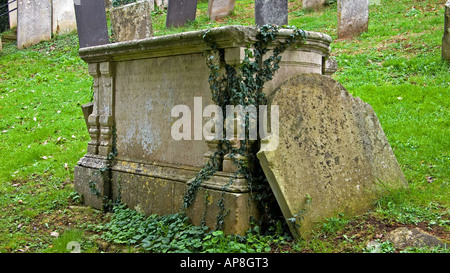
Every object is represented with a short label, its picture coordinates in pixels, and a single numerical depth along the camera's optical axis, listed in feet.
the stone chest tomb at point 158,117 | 12.28
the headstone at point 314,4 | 46.19
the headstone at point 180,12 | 42.09
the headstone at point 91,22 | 33.45
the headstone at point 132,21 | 32.21
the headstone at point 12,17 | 51.72
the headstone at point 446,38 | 24.73
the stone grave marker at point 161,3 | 52.39
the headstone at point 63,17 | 43.93
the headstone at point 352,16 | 33.50
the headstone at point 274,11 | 33.65
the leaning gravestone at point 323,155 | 11.66
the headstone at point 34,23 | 41.57
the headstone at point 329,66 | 15.48
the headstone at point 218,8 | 46.78
